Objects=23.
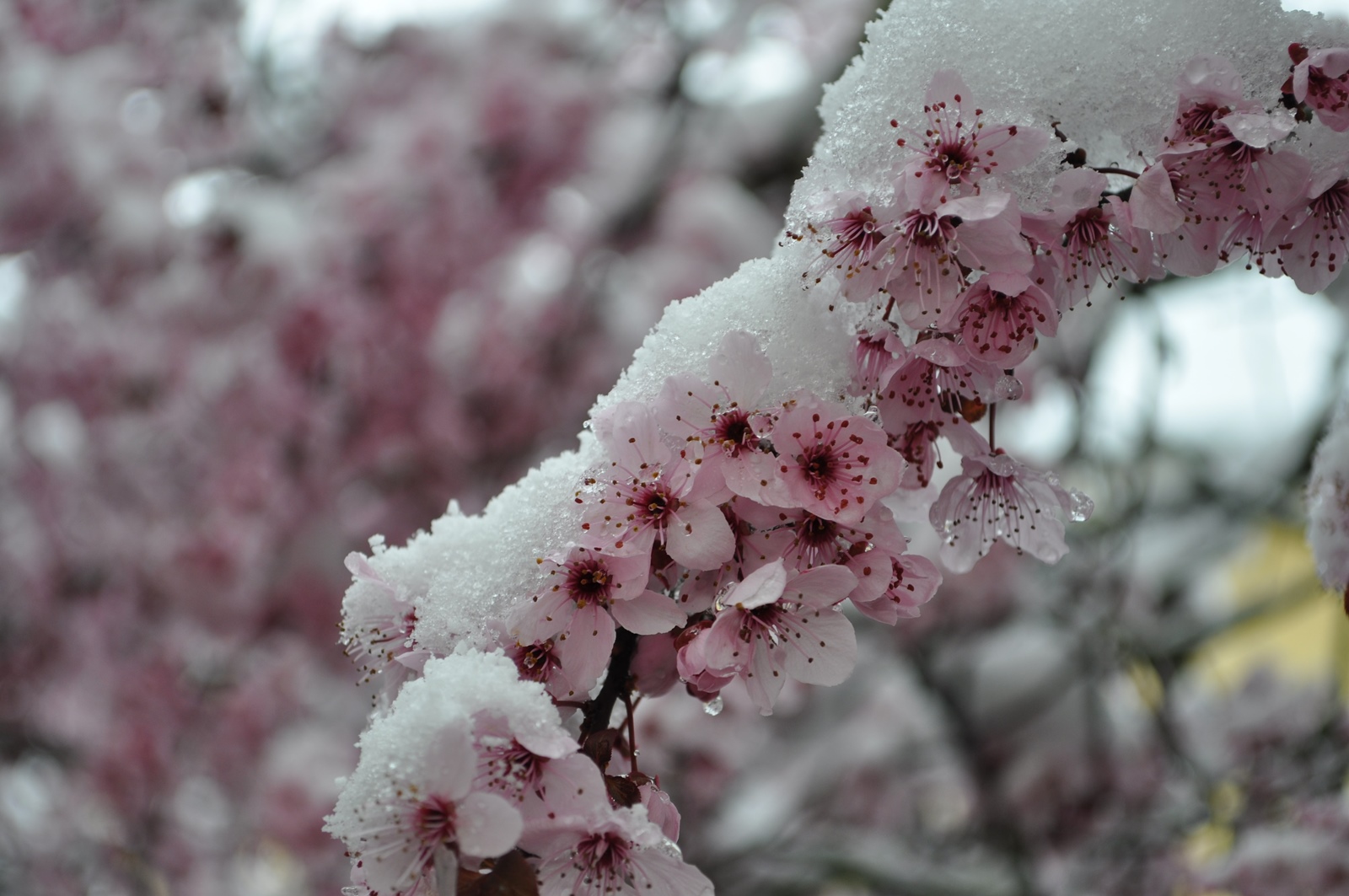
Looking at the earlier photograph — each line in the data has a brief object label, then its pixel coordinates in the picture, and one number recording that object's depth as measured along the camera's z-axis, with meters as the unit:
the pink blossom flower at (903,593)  0.39
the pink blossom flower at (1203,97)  0.40
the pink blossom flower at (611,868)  0.38
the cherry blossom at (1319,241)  0.41
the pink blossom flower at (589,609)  0.38
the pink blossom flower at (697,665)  0.38
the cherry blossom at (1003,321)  0.40
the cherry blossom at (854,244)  0.39
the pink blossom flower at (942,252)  0.39
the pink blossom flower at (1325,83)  0.40
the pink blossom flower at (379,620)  0.40
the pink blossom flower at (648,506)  0.38
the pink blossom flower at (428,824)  0.37
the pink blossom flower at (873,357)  0.40
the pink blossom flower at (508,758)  0.37
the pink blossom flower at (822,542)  0.39
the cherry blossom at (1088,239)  0.39
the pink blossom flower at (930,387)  0.40
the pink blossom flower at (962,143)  0.39
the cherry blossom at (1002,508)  0.41
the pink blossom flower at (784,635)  0.38
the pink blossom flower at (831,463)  0.38
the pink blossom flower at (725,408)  0.39
